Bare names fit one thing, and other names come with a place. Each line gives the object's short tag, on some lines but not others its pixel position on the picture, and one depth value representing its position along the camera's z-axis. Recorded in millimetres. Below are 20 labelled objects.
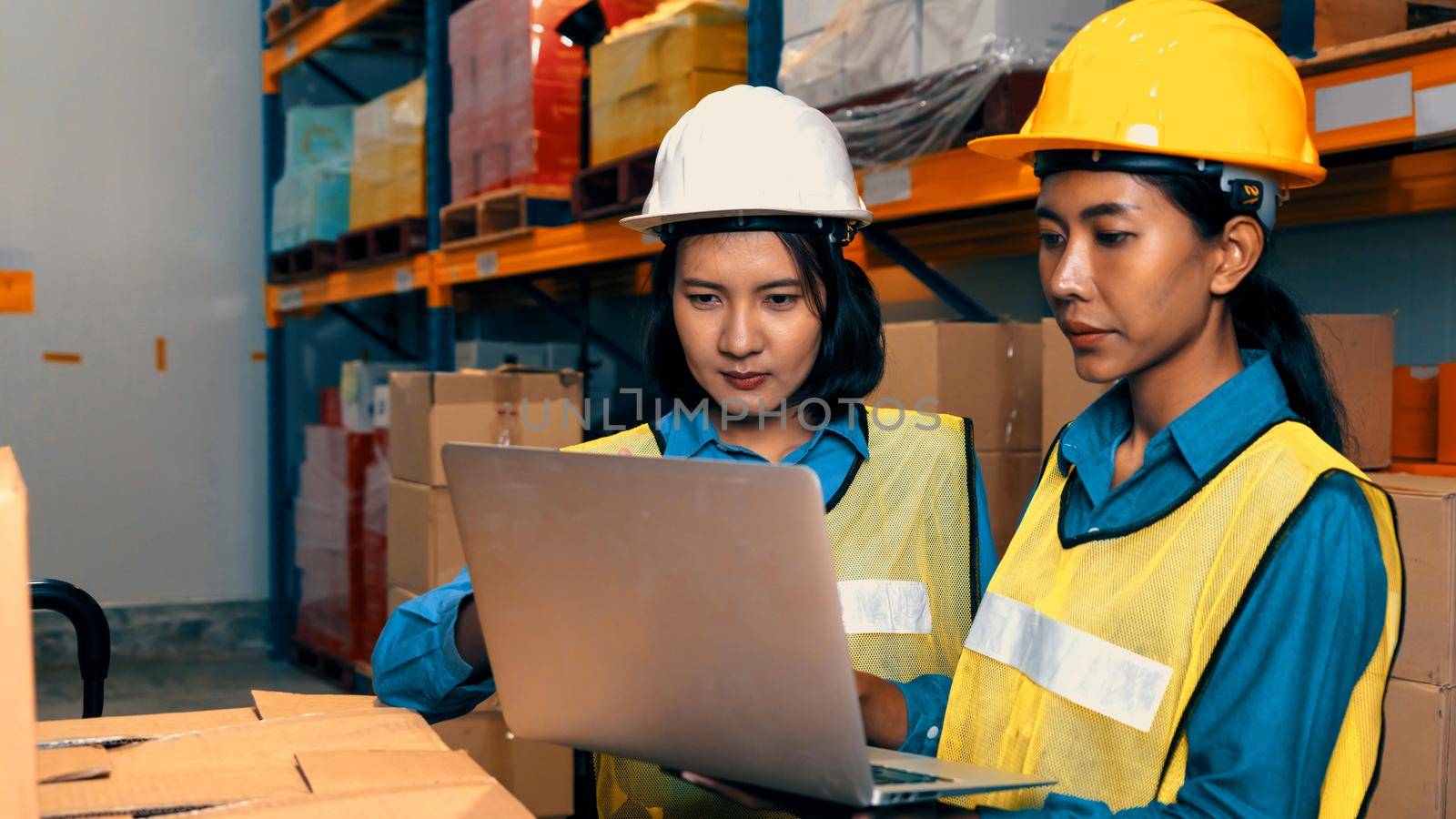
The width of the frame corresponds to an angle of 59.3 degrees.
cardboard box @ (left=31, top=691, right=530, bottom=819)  1074
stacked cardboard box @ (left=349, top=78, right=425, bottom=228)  5441
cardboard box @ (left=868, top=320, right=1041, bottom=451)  2867
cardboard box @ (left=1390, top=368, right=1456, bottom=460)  2484
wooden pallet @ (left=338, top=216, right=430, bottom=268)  5414
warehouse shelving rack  2064
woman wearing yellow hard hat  1084
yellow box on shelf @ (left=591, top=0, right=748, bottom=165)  3627
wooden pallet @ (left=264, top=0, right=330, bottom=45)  6361
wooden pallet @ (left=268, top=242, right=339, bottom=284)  6238
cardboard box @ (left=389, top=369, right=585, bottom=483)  4254
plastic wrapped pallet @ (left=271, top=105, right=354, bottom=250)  6223
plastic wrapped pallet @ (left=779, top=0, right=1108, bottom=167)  2609
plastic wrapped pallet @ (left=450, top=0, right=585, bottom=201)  4359
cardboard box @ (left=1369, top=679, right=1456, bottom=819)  1934
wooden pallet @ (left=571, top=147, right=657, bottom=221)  3809
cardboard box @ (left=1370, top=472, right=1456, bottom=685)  1935
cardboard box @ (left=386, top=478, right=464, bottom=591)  4336
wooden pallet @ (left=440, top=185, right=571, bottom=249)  4445
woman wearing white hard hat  1618
